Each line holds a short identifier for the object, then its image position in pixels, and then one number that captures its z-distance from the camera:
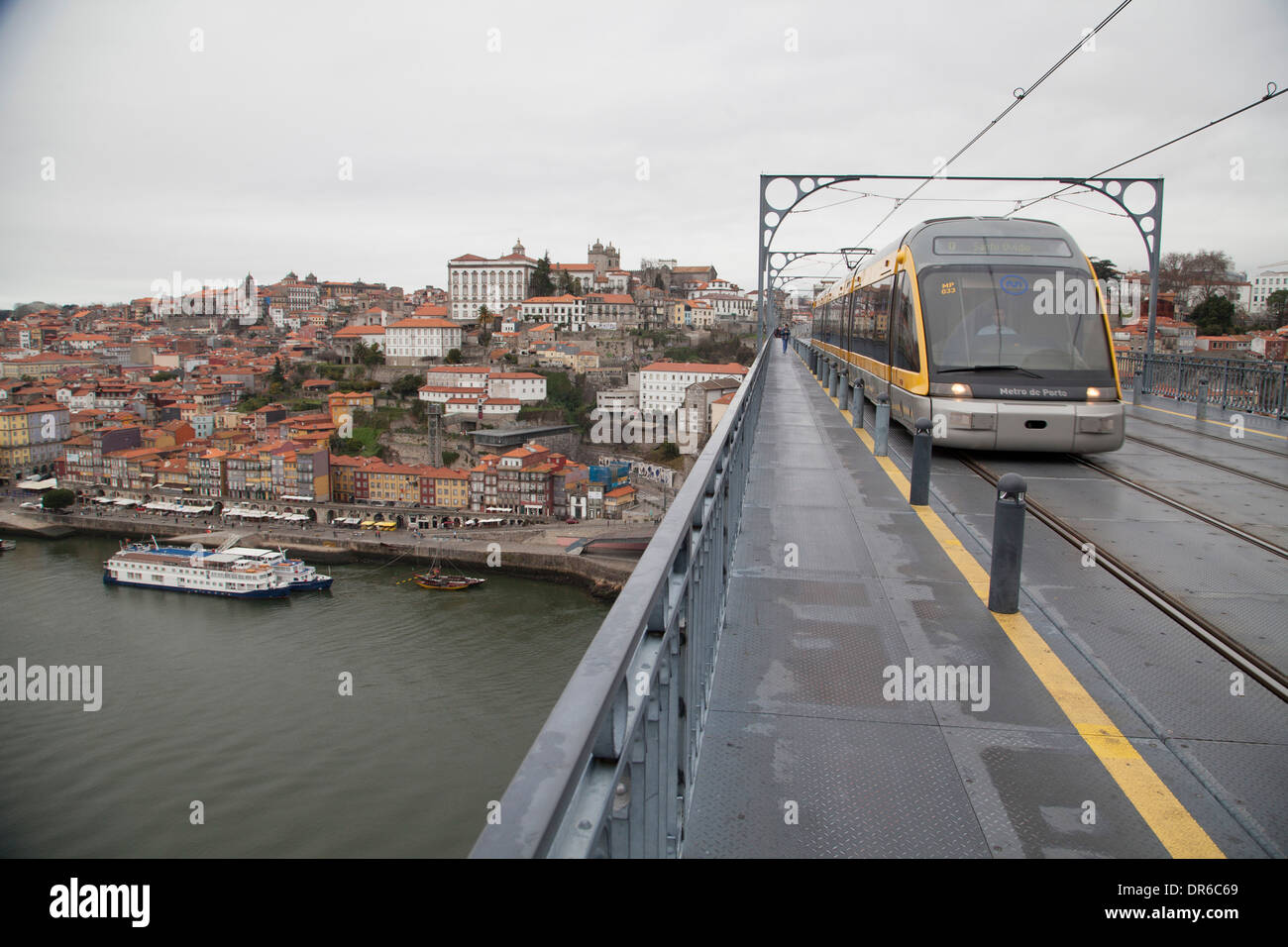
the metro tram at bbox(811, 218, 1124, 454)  8.34
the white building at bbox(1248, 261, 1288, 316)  74.74
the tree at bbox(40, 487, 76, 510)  52.81
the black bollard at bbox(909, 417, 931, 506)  6.66
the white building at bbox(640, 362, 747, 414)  81.50
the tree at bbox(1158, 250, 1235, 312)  51.72
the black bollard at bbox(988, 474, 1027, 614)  4.19
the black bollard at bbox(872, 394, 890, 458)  9.52
